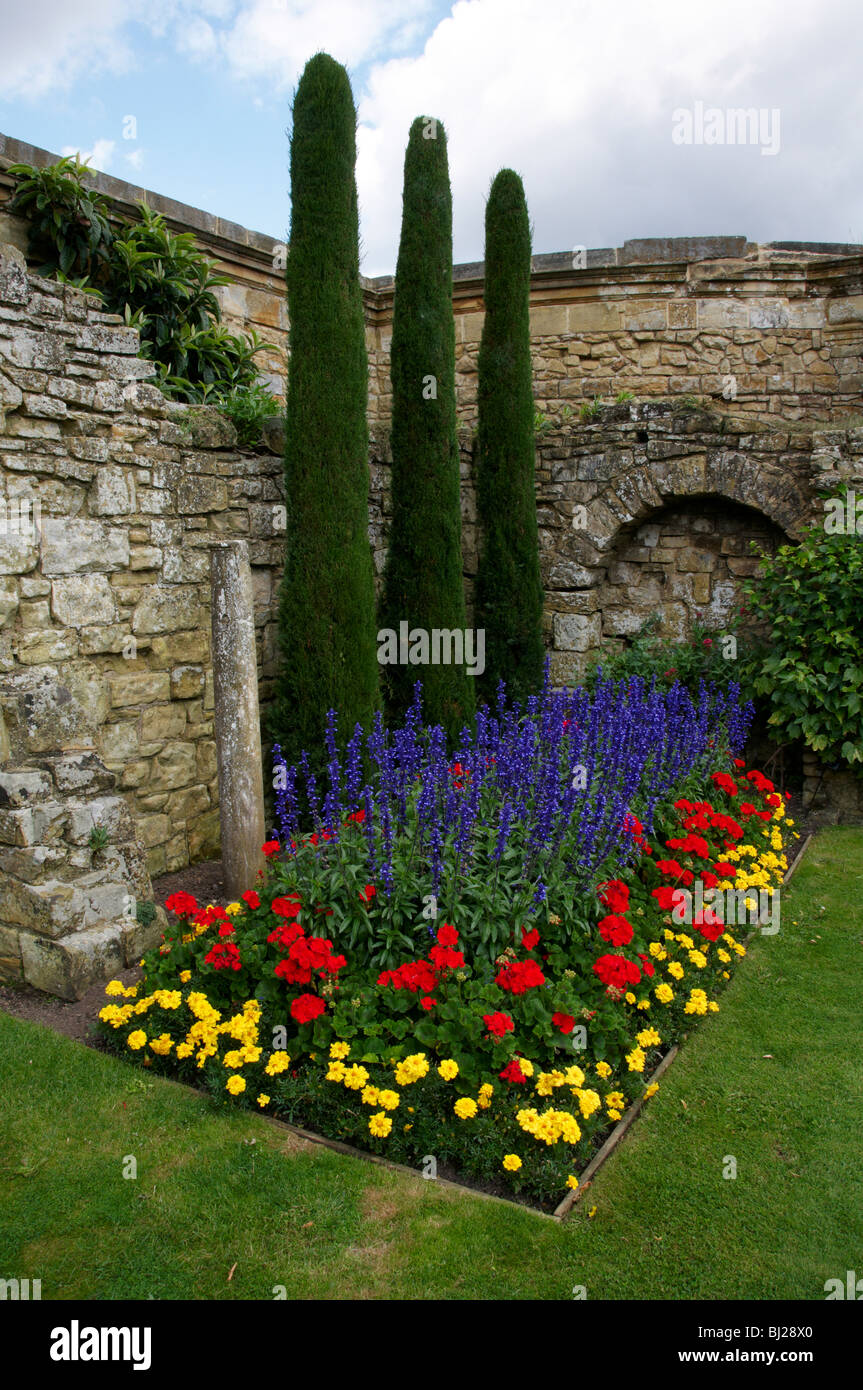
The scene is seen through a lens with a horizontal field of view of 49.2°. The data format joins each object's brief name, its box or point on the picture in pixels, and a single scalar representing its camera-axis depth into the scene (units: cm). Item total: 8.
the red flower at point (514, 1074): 344
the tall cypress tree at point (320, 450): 643
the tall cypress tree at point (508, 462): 855
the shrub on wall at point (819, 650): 718
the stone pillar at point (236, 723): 546
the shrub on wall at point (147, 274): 721
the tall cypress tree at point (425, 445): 761
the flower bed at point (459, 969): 348
